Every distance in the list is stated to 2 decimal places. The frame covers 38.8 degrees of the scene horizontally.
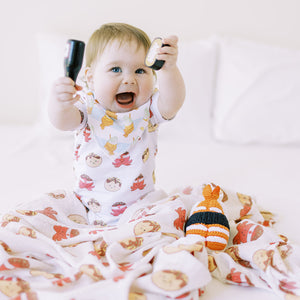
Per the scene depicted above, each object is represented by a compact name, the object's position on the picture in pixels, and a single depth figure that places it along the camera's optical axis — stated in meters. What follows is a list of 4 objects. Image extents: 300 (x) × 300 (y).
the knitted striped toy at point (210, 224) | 0.95
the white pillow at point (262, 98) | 1.77
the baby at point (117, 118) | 1.04
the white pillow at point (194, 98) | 1.83
